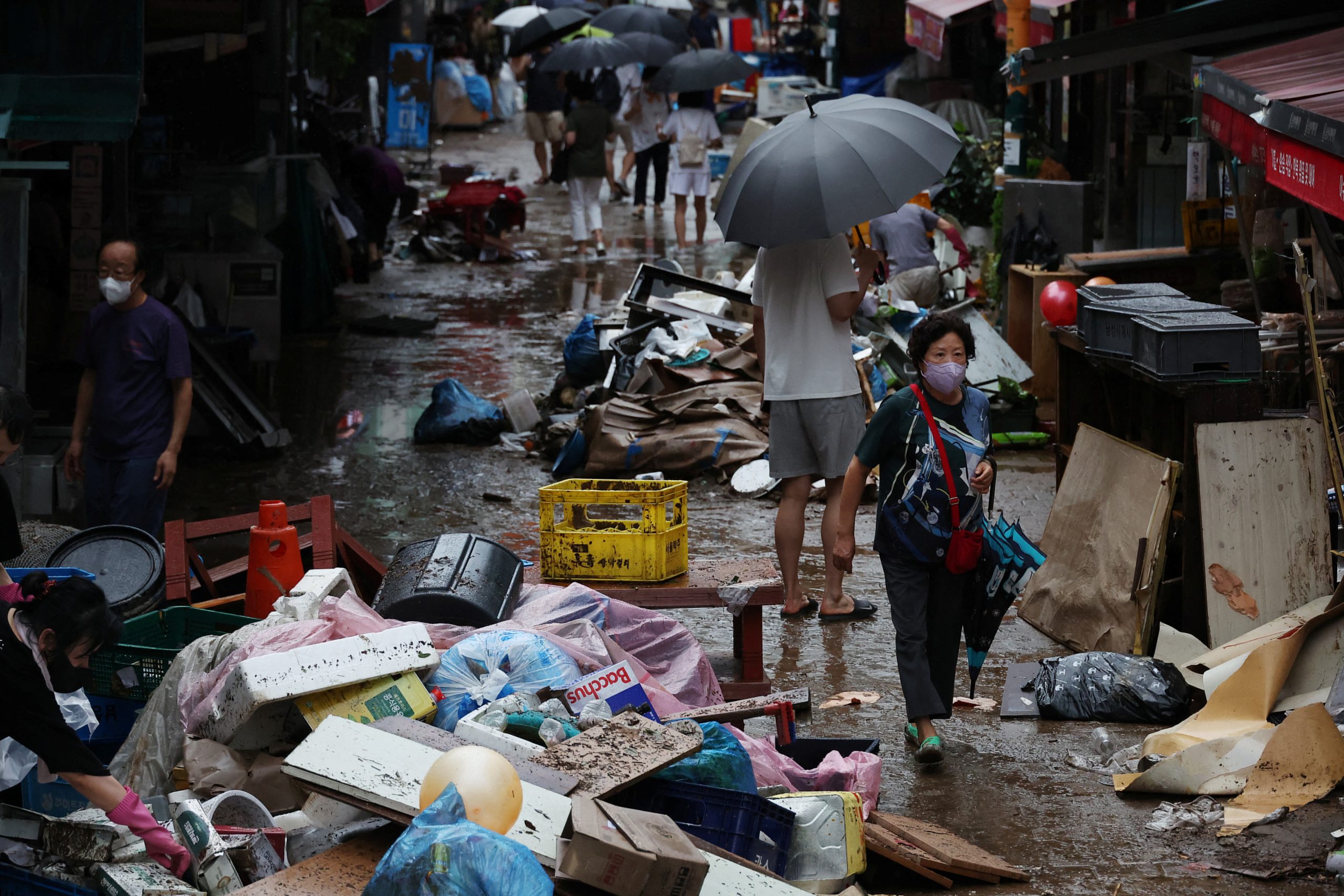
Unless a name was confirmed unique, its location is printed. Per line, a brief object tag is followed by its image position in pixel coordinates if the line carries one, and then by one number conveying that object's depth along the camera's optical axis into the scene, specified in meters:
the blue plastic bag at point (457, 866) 6.61
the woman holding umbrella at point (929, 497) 10.28
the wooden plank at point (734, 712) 9.66
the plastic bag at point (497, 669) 9.59
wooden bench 11.45
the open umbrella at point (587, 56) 35.47
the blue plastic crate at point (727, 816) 8.10
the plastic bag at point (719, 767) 8.49
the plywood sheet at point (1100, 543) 12.30
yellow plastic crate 11.78
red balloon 18.53
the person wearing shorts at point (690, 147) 34.03
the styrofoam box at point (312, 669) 8.80
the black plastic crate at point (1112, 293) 13.72
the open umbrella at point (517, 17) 48.31
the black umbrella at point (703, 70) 33.81
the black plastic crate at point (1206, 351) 11.89
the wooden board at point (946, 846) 8.62
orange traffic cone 11.34
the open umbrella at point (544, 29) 39.53
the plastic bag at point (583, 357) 21.36
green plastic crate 9.76
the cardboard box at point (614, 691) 9.61
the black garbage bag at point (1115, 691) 11.12
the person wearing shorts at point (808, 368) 13.04
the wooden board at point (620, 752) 8.02
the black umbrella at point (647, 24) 41.12
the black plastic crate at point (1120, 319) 12.85
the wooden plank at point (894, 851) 8.58
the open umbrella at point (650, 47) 37.75
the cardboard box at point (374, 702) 9.04
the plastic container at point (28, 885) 7.32
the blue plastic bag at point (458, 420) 20.20
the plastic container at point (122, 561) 10.97
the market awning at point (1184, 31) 16.30
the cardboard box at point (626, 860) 7.06
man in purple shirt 12.91
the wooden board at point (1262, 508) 11.94
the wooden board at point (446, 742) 7.98
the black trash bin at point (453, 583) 10.75
